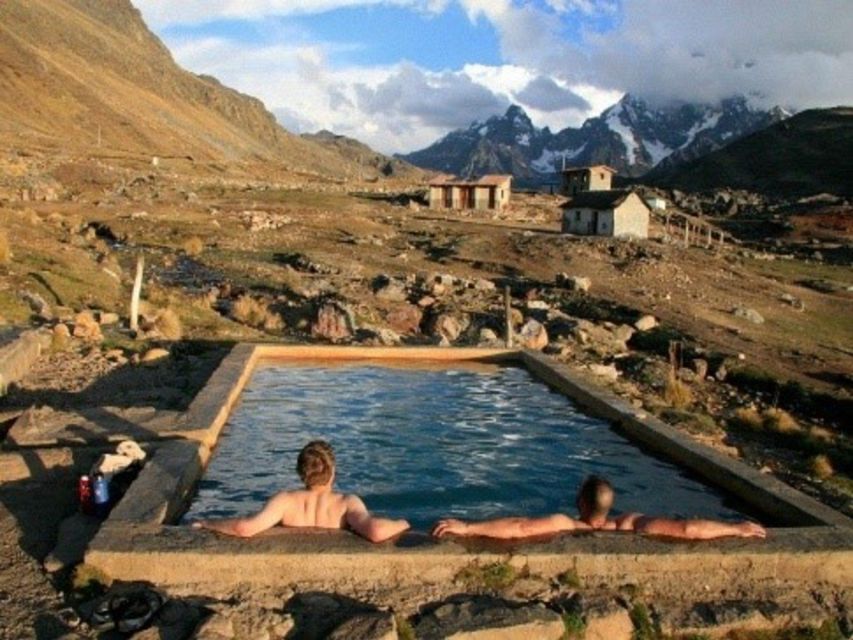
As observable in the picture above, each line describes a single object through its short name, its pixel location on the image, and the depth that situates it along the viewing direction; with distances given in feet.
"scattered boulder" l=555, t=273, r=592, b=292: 98.17
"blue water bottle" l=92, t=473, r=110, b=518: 19.07
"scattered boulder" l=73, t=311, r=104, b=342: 44.78
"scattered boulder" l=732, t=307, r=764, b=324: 91.20
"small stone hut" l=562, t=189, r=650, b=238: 157.07
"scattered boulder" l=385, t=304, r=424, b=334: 69.62
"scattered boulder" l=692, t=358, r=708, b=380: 66.42
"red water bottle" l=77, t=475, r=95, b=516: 19.17
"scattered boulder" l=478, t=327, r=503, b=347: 60.82
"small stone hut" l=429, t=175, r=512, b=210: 220.64
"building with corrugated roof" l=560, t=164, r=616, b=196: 255.50
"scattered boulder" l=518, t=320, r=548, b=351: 61.93
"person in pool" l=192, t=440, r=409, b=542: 17.12
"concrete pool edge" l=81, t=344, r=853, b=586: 15.96
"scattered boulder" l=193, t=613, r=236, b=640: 14.07
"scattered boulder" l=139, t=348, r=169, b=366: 41.81
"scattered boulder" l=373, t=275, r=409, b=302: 80.74
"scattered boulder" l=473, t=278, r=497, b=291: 90.43
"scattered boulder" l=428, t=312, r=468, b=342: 66.98
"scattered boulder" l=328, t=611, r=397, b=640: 14.19
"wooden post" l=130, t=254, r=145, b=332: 48.26
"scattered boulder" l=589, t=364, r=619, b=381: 50.11
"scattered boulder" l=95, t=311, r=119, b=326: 49.90
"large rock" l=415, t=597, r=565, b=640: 14.69
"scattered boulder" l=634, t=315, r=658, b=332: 79.36
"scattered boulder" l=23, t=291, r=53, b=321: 47.83
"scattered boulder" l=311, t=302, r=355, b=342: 58.54
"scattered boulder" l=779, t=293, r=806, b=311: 103.19
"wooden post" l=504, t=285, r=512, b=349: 55.67
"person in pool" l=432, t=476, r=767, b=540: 17.72
